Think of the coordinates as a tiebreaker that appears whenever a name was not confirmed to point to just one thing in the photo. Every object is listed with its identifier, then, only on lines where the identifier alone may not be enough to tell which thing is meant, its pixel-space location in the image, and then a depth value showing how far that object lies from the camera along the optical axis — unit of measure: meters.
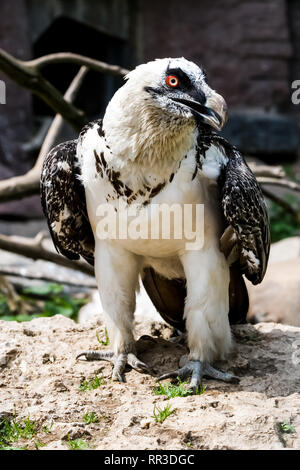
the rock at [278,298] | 6.47
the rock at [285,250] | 8.27
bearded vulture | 3.49
